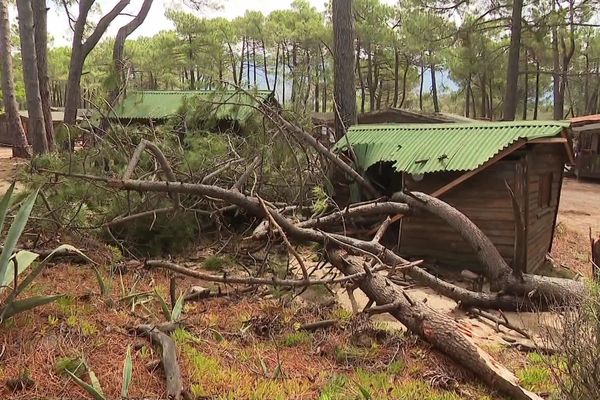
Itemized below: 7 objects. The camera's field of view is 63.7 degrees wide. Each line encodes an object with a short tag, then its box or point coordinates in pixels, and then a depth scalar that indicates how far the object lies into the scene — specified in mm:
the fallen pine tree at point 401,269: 3982
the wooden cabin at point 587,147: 20609
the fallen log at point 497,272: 5797
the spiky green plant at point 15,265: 3293
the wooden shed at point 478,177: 7945
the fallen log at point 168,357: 2975
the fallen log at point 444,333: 3540
